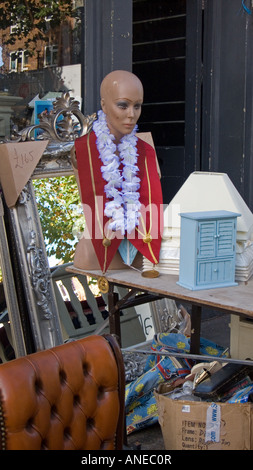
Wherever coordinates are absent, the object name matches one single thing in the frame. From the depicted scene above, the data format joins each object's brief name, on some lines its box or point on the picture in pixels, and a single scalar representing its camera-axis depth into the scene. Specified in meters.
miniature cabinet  2.88
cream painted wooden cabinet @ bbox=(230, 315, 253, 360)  3.54
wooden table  2.69
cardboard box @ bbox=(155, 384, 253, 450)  2.86
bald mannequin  3.18
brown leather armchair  1.88
